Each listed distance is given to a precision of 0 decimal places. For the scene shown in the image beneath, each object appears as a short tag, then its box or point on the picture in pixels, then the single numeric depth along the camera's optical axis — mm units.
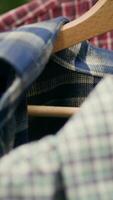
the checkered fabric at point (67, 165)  679
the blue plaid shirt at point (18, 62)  772
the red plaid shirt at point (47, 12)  1164
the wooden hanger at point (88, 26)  946
